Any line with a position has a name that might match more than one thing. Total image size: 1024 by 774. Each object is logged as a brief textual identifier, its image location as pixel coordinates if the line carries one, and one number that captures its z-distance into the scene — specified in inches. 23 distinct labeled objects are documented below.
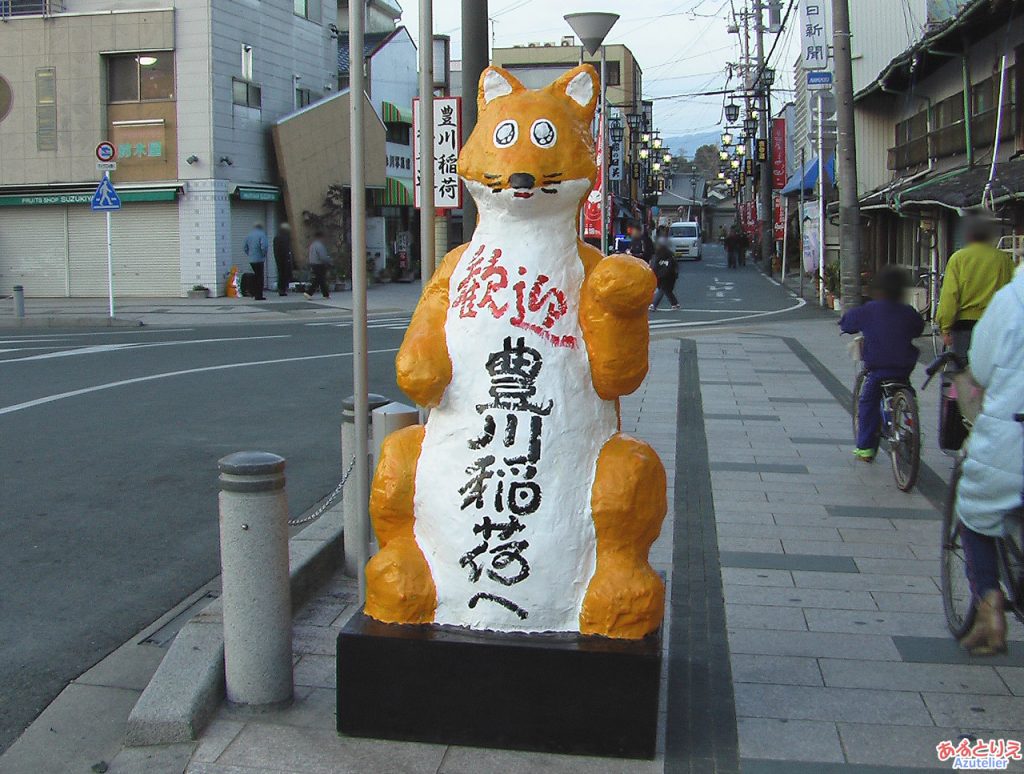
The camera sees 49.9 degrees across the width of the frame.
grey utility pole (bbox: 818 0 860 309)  662.5
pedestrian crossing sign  814.5
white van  2285.9
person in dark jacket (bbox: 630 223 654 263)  983.0
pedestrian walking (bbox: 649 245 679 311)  968.3
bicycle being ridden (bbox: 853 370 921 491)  299.1
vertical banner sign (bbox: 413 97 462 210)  295.5
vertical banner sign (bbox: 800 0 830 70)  757.3
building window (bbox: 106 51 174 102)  1096.8
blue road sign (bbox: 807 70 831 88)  749.9
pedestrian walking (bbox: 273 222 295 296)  1083.3
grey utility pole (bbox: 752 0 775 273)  1662.2
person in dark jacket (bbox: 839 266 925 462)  314.3
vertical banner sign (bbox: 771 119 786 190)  1750.7
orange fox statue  156.7
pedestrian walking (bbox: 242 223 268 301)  1035.3
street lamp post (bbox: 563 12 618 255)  646.5
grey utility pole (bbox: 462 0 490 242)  317.7
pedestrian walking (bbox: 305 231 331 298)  1053.8
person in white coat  158.7
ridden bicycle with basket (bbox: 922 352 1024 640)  166.7
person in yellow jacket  316.5
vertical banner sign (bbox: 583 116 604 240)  776.3
